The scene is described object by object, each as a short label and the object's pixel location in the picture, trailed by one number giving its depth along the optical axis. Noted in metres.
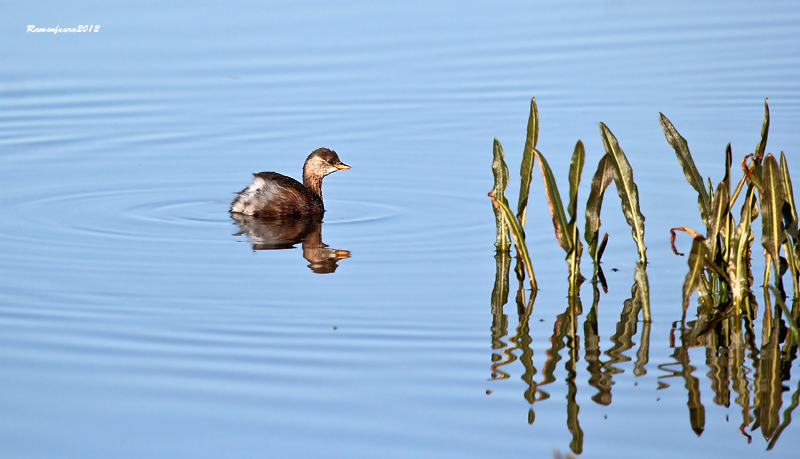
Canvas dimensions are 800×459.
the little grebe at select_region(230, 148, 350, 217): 18.84
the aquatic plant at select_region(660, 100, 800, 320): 11.67
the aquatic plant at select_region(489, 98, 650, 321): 11.94
